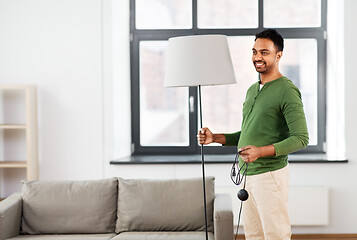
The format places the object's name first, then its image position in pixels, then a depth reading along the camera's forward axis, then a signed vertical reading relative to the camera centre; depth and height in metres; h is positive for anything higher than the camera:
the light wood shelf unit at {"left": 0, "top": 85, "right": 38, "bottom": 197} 4.72 -0.17
